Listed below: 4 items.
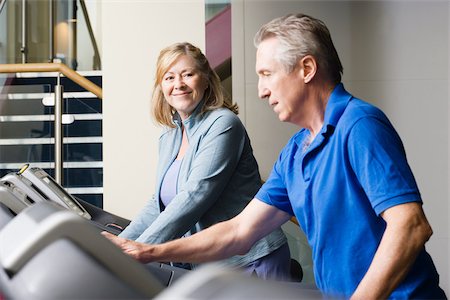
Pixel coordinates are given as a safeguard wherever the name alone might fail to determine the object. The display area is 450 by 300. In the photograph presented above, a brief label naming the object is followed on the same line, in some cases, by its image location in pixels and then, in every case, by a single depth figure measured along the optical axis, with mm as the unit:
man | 1556
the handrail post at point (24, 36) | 8588
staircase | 5199
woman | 2650
